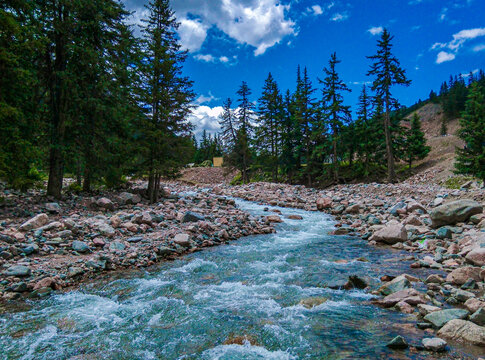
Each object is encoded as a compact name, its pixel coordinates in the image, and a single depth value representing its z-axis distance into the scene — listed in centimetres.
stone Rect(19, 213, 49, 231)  776
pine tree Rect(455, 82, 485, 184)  1581
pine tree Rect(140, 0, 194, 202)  1465
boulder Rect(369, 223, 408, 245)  911
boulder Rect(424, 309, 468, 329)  401
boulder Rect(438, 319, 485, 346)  357
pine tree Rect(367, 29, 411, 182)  2297
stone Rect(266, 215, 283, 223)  1382
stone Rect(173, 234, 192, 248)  887
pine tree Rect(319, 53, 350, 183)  2733
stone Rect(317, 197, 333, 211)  1756
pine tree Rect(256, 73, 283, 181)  3388
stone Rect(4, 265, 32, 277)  571
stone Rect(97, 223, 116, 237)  867
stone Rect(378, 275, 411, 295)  537
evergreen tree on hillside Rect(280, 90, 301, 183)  3239
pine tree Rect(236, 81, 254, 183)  3583
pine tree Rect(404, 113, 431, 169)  3035
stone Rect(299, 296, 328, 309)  511
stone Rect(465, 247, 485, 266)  605
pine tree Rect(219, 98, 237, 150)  3913
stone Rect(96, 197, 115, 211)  1245
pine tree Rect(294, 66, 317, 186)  3000
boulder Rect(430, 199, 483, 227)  918
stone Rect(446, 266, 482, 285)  538
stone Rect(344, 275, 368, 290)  586
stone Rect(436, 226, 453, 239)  841
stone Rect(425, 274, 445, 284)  554
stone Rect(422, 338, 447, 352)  346
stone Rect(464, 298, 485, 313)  424
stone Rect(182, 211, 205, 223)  1150
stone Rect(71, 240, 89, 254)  736
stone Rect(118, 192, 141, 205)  1451
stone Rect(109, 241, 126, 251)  780
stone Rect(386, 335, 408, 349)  360
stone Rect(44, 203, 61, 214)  1026
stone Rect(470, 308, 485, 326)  387
